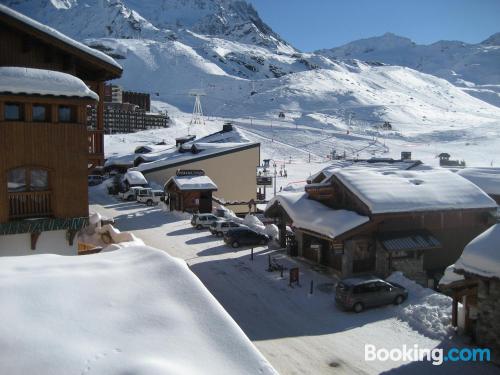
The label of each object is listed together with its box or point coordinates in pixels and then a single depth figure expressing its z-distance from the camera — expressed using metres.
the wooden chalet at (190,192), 37.59
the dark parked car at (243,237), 26.56
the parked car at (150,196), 41.72
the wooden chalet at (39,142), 12.92
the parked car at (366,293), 17.23
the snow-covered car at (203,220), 31.63
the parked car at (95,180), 51.35
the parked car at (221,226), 29.53
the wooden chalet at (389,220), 21.23
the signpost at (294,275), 20.23
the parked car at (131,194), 42.22
